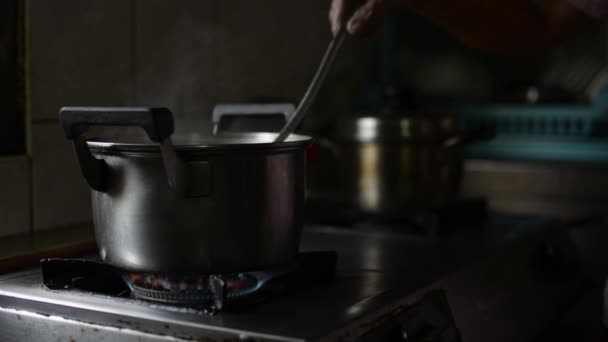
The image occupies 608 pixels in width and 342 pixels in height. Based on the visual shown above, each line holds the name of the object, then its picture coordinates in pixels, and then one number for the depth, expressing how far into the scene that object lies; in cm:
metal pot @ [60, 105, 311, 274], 78
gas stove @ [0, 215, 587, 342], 75
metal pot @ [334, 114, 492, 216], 134
